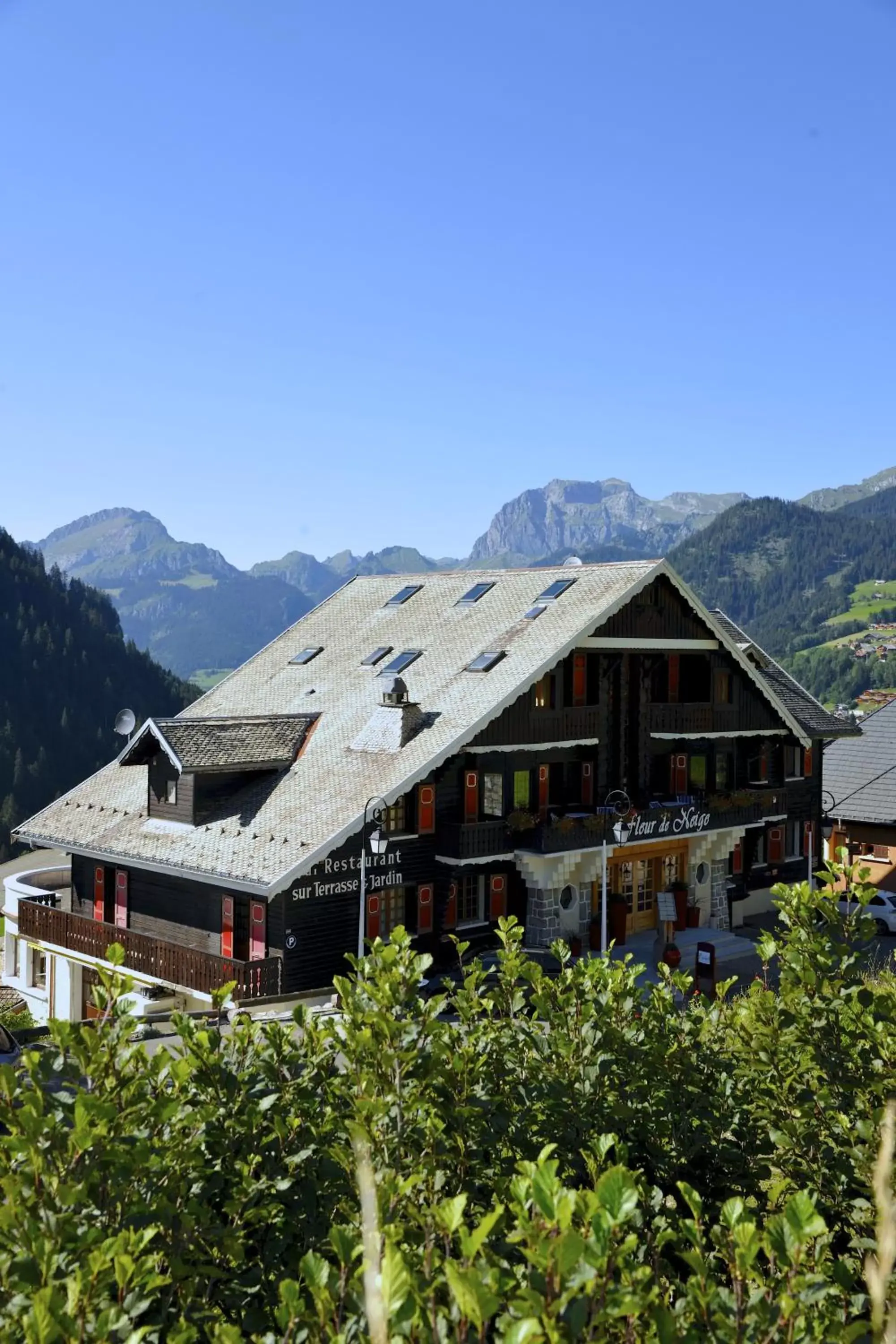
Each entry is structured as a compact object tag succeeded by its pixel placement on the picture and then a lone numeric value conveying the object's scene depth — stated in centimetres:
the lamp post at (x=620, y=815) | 3098
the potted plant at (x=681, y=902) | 3841
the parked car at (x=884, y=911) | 4156
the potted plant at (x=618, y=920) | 3594
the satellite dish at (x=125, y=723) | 3747
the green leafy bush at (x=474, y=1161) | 610
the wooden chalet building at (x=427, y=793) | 3116
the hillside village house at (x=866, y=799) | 4941
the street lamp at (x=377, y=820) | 2725
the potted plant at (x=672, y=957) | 3250
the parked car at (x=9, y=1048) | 2430
